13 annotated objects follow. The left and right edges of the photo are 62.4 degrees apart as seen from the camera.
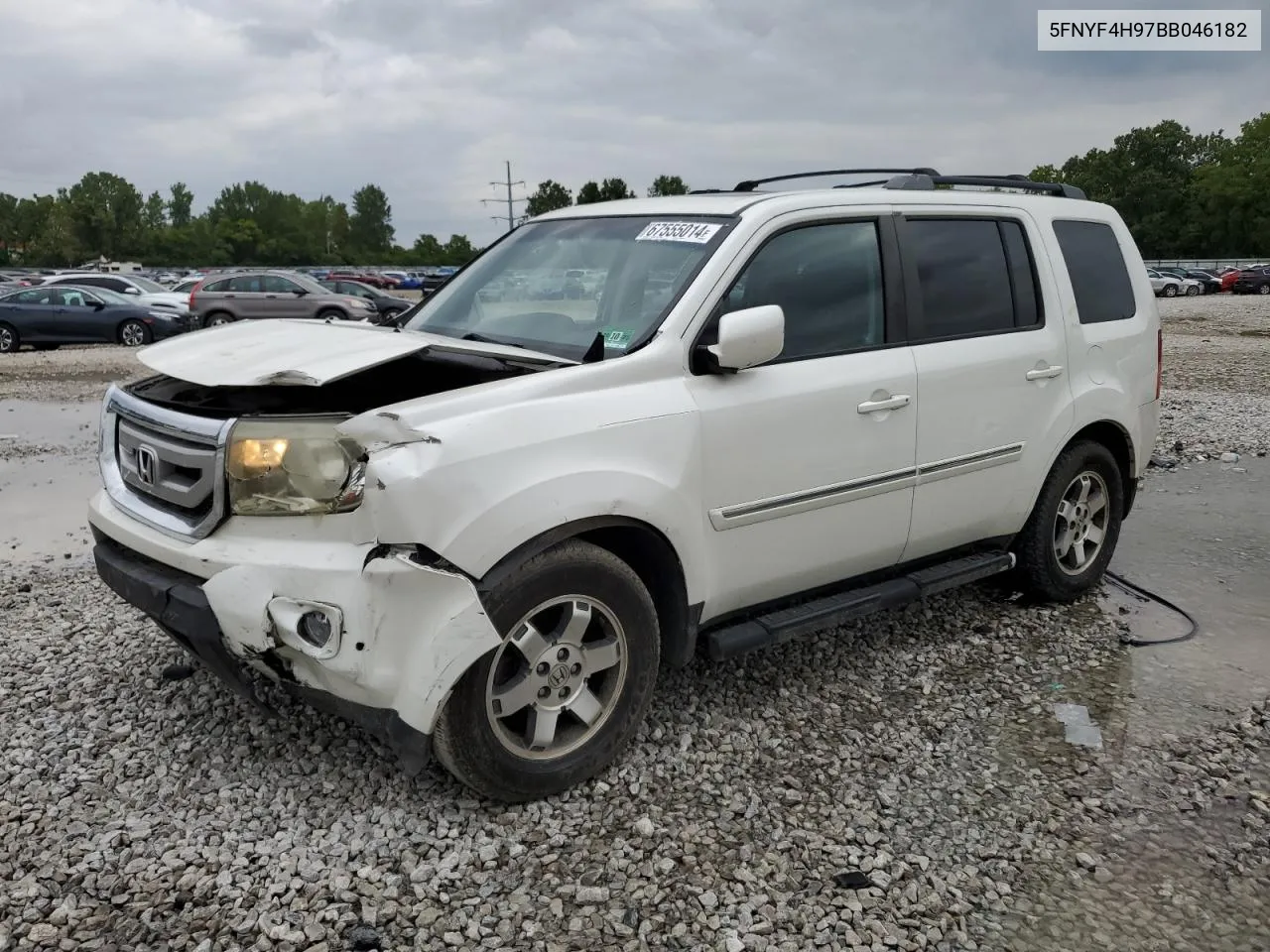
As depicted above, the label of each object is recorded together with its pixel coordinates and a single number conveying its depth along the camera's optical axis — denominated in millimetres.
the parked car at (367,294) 25125
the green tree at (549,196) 89062
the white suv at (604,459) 2984
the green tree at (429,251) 121562
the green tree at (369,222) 143000
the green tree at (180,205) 151125
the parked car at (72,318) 21078
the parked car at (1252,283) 48719
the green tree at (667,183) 86806
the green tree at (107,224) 114625
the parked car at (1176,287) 49625
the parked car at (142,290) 23453
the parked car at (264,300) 23144
